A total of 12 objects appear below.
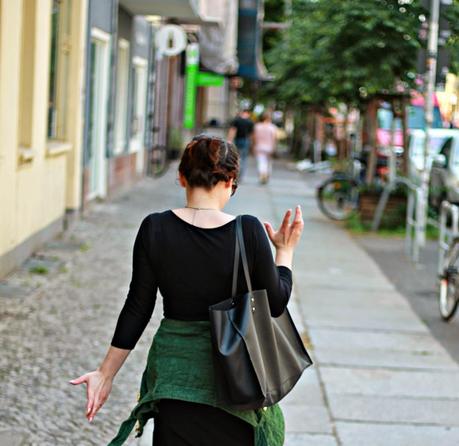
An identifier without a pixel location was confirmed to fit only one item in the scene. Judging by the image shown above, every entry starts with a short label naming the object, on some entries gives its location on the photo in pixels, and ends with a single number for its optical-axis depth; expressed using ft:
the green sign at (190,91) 105.99
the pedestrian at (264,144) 83.20
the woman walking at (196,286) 11.12
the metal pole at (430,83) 42.04
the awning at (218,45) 91.22
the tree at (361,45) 48.39
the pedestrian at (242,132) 84.89
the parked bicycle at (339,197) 59.52
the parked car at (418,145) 75.25
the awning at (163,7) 59.38
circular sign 68.08
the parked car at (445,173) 61.46
